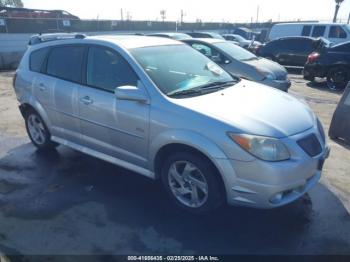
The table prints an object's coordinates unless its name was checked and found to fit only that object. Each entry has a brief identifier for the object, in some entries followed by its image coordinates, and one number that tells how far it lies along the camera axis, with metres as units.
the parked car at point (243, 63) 8.17
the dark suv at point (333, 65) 10.36
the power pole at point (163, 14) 31.94
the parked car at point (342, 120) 5.52
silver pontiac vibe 3.02
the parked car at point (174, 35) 13.92
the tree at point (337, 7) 33.16
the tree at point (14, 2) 58.16
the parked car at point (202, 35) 18.10
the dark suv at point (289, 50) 14.12
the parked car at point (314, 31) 15.26
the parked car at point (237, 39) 21.08
